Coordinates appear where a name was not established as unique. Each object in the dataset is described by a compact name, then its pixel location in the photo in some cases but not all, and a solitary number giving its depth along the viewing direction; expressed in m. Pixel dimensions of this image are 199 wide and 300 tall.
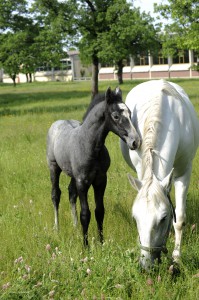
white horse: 3.59
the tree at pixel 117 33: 28.25
